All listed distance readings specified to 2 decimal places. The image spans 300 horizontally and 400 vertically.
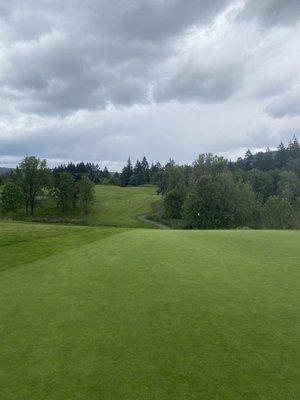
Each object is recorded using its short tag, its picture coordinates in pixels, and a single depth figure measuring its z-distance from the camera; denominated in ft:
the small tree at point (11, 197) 310.24
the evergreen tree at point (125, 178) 644.85
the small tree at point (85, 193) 349.20
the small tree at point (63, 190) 350.23
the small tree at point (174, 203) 326.89
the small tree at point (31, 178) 338.95
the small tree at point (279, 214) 264.11
